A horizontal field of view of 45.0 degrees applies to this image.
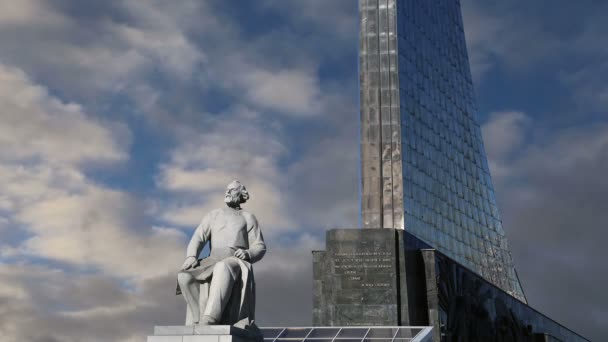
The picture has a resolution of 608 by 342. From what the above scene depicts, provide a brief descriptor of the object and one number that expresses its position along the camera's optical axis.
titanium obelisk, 37.22
